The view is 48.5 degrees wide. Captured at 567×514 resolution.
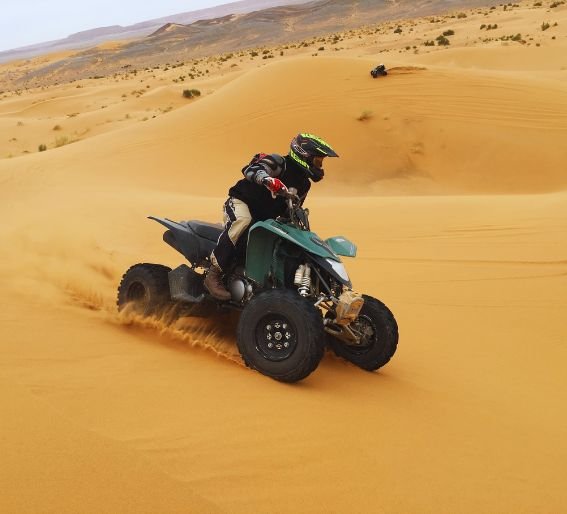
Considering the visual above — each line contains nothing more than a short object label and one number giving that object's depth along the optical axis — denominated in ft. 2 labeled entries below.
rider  13.97
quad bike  12.66
